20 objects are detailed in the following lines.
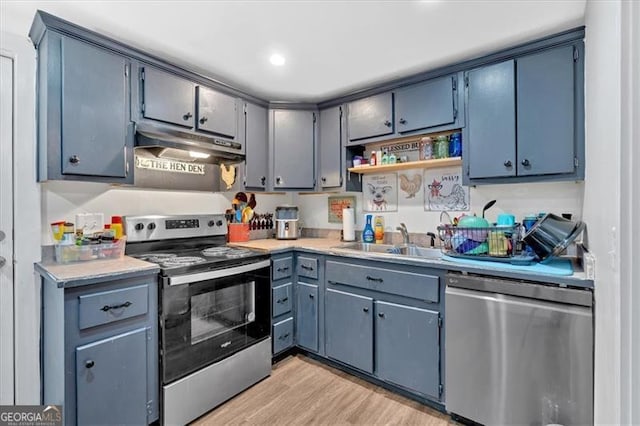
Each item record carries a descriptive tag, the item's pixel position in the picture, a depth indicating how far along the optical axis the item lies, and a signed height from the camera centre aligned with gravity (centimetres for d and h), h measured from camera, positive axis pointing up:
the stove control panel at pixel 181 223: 236 -8
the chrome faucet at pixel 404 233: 265 -18
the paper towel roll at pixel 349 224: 292 -11
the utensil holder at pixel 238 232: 285 -18
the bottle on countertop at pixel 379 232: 277 -18
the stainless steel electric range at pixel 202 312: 176 -64
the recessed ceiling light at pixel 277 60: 210 +106
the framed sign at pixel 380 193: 280 +18
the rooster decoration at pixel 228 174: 269 +34
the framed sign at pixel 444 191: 241 +17
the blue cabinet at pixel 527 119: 178 +57
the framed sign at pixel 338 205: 306 +7
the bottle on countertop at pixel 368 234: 279 -20
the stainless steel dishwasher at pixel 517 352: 145 -72
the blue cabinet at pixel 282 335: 244 -99
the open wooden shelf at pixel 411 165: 231 +38
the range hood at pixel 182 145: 194 +45
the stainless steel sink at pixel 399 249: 246 -31
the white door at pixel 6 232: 175 -10
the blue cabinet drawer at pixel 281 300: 246 -70
